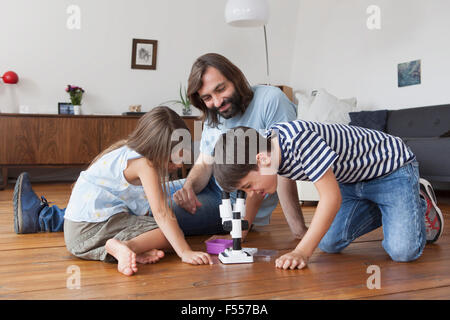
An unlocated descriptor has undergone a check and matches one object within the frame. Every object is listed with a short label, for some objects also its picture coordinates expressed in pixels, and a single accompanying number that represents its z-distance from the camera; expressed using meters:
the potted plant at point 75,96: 4.57
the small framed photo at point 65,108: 4.64
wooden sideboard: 4.23
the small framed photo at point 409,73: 3.85
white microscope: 1.59
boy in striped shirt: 1.40
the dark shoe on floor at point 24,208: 2.15
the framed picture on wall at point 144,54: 4.96
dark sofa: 3.16
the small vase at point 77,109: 4.58
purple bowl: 1.74
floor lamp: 4.37
